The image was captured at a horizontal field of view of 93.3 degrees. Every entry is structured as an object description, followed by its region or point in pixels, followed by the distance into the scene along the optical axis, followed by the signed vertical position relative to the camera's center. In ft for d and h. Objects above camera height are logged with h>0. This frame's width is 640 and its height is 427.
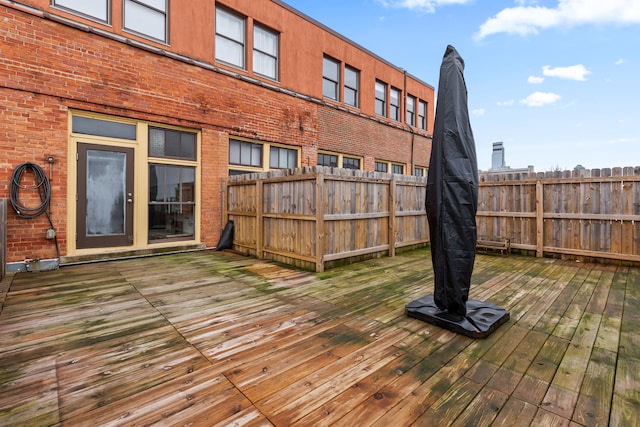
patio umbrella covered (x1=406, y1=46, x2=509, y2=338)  8.84 +0.13
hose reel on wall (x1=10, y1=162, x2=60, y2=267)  15.99 +0.80
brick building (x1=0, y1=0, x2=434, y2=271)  16.49 +6.58
